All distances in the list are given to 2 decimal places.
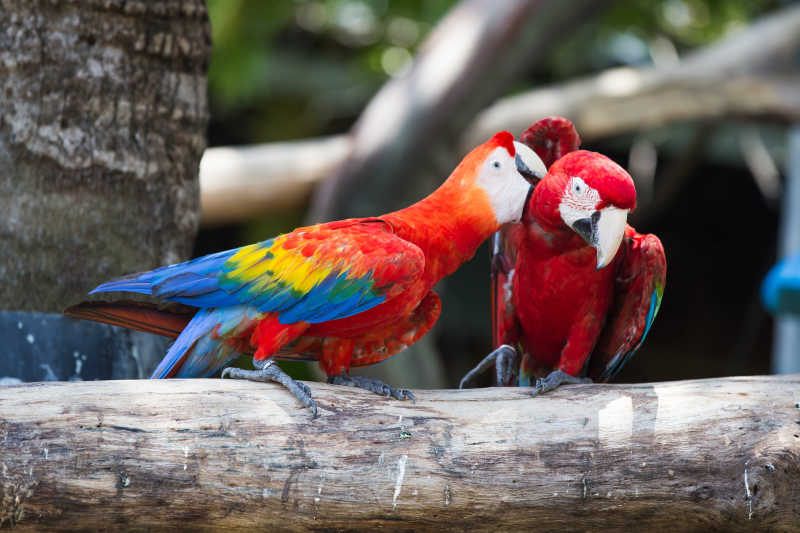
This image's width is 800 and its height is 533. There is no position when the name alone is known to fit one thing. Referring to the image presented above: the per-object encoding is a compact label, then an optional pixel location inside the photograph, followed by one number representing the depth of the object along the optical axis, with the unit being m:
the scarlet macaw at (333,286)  7.63
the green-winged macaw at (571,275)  7.65
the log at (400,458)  7.53
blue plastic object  8.39
